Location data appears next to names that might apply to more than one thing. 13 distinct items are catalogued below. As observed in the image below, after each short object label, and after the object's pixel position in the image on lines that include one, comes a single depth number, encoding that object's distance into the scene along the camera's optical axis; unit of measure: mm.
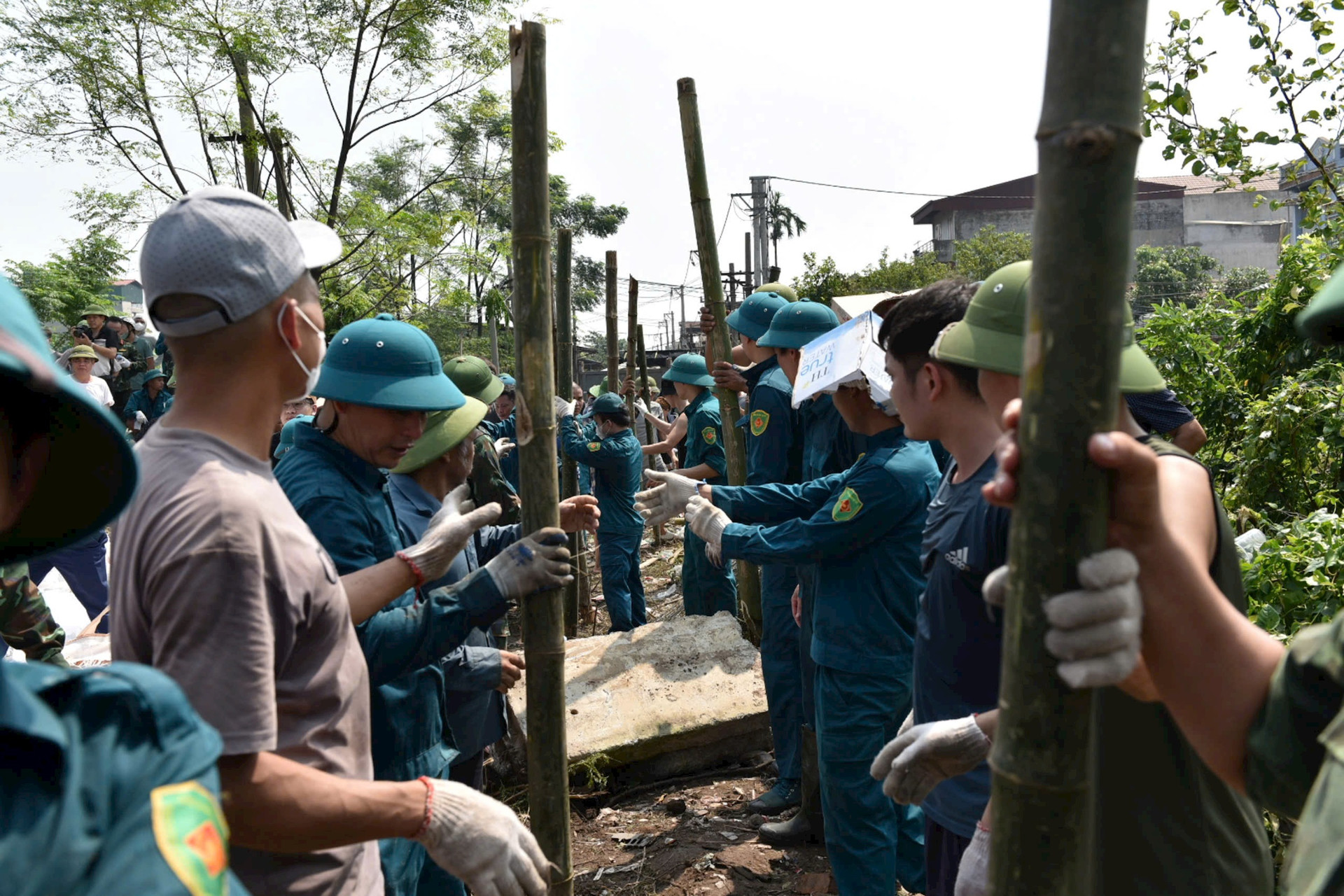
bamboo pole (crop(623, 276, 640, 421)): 11859
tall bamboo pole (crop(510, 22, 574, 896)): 2512
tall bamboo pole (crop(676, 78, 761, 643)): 5770
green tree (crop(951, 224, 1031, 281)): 36938
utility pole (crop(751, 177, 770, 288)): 32281
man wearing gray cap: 1541
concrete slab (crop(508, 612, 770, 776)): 5379
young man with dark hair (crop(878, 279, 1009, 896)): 2467
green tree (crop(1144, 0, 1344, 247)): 5789
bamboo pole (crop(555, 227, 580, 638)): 8570
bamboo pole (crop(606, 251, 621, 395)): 10141
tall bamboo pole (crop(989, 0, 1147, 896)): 913
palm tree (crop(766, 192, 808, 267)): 36281
